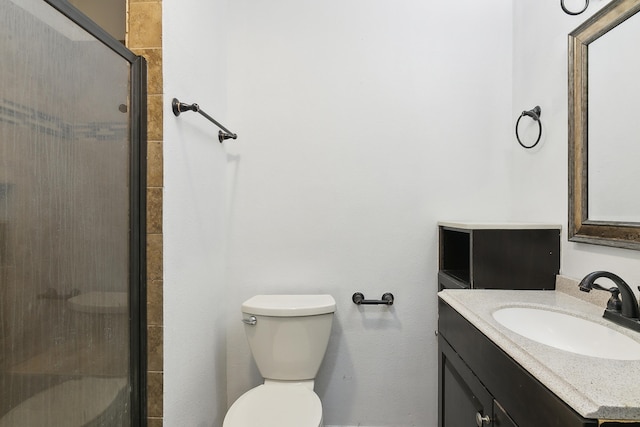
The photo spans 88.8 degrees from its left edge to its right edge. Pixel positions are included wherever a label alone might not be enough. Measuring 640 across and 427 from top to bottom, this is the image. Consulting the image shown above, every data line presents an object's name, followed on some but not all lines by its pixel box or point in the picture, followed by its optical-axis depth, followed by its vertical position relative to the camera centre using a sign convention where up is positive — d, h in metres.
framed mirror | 0.98 +0.27
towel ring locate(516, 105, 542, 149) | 1.42 +0.42
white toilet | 1.44 -0.58
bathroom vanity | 0.53 -0.31
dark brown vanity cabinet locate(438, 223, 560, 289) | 1.28 -0.18
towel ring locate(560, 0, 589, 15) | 1.08 +0.68
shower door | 0.63 -0.03
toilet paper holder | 1.62 -0.45
